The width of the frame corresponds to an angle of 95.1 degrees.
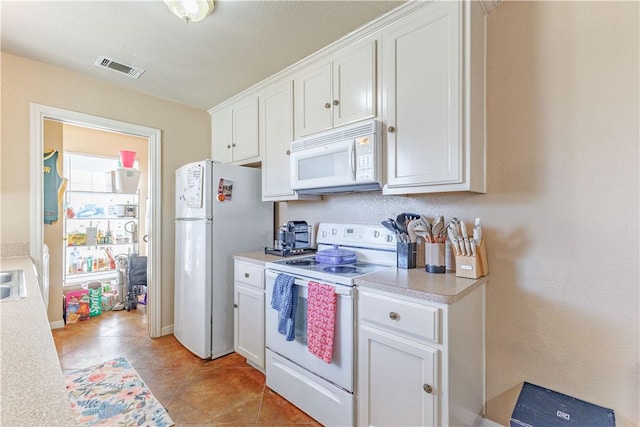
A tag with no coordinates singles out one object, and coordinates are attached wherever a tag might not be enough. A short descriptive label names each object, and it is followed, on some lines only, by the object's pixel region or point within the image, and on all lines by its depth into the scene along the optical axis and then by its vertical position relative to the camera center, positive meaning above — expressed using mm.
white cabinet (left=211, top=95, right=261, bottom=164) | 2740 +807
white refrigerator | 2449 -264
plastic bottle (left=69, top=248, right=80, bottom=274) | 4071 -696
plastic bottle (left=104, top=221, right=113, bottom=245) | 4332 -360
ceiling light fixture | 1587 +1127
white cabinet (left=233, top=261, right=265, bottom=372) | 2162 -782
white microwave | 1770 +339
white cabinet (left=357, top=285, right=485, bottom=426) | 1252 -699
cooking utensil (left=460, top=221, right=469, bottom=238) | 1578 -104
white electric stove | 1564 -744
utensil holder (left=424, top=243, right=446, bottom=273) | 1652 -262
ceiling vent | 2293 +1188
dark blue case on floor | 1263 -908
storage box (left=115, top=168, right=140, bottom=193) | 4027 +451
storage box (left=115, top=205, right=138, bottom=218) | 4382 +9
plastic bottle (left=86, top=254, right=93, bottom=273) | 4195 -755
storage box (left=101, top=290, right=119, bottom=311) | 3762 -1157
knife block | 1548 -290
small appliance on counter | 2395 -240
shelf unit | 4062 -294
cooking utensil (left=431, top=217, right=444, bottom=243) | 1713 -100
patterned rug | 1756 -1248
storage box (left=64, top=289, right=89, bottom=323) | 3305 -1084
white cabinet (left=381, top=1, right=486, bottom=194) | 1499 +616
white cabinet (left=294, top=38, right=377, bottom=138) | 1852 +845
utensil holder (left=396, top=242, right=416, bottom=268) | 1796 -269
